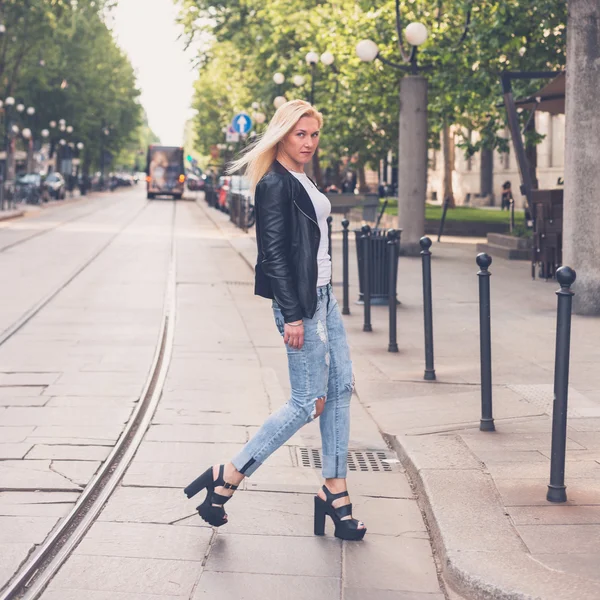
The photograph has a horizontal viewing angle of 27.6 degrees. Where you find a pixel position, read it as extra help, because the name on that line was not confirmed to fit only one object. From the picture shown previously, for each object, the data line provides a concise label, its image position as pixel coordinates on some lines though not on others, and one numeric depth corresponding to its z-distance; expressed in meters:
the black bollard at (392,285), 10.56
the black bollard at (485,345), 6.89
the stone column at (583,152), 12.85
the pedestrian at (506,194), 43.92
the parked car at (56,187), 68.75
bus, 68.62
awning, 17.52
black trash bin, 13.38
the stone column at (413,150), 22.23
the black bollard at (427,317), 9.02
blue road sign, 32.46
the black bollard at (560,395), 5.32
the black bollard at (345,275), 13.53
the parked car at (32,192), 57.94
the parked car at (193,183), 102.62
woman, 4.90
